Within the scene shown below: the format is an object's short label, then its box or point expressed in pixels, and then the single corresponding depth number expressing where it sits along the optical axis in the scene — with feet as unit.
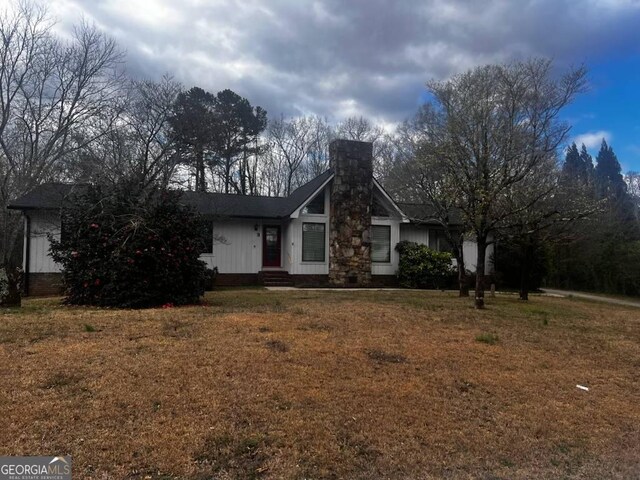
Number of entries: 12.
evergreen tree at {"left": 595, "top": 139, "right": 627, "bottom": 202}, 114.52
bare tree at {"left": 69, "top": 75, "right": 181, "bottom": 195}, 48.42
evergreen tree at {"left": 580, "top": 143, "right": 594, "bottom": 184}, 144.62
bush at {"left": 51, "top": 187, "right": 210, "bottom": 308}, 32.45
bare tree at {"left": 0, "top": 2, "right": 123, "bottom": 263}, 58.34
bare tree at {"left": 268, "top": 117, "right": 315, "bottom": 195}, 111.86
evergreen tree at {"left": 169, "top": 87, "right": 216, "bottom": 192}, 58.80
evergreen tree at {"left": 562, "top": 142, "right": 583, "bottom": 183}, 141.70
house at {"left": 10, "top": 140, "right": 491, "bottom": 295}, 58.90
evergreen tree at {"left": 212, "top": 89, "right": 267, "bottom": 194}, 96.84
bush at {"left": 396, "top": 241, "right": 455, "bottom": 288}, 61.21
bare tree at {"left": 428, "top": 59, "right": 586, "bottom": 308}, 36.86
